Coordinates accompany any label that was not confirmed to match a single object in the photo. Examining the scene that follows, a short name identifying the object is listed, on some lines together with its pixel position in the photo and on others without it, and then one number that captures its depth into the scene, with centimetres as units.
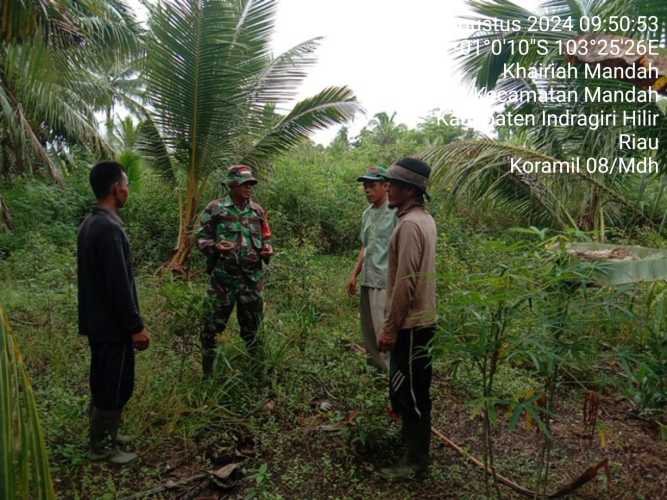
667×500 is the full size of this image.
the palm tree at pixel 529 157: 636
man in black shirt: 296
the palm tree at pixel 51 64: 394
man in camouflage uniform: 398
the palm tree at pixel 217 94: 632
